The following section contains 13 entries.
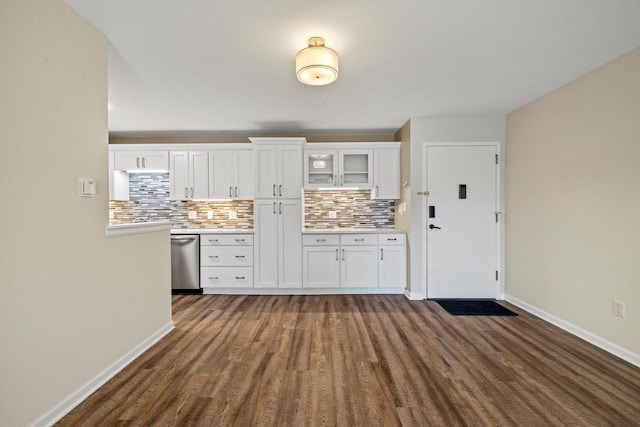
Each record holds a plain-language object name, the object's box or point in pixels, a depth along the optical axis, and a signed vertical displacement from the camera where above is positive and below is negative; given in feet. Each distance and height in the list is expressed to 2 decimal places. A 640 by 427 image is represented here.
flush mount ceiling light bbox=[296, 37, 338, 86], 6.18 +3.45
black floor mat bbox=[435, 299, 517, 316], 10.33 -3.89
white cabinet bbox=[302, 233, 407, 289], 12.72 -2.36
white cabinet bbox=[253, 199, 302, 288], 12.78 -1.67
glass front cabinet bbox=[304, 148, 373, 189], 13.51 +2.17
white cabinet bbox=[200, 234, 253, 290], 12.92 -2.40
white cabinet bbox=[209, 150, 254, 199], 13.73 +1.88
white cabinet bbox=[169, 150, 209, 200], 13.80 +1.88
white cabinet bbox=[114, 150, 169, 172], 13.82 +2.65
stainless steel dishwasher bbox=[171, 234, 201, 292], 13.01 -2.48
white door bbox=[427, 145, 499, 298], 11.85 -0.49
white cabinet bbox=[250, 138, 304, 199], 12.89 +2.01
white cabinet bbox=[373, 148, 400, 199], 13.50 +2.10
